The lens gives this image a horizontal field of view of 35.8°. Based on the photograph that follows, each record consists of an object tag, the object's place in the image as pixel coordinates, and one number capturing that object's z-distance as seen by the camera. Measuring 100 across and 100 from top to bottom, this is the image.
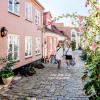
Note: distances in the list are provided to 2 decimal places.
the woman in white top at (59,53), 11.32
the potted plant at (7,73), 6.98
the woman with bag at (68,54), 11.11
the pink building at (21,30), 8.17
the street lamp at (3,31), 7.72
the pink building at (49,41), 15.59
